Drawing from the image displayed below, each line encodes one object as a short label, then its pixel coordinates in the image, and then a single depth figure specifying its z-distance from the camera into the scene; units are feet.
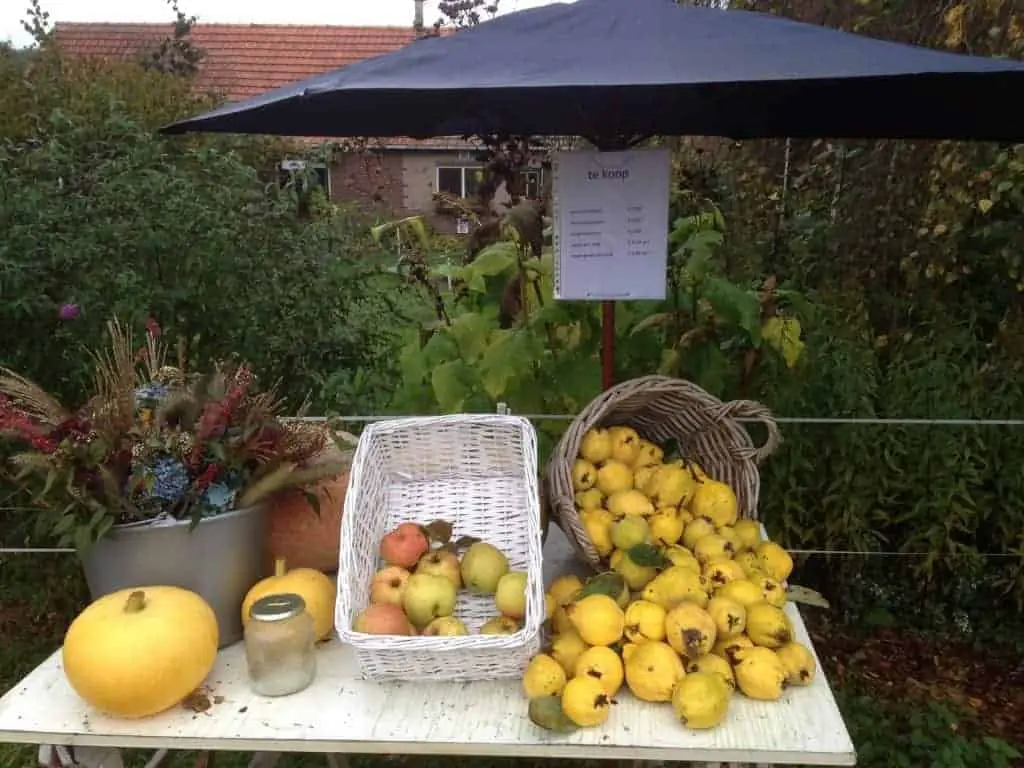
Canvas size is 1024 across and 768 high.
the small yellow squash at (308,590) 4.73
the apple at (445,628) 4.46
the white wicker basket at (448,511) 4.32
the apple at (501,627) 4.52
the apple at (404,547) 5.00
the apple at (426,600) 4.63
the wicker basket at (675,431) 5.32
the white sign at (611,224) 5.85
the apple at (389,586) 4.72
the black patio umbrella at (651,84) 3.91
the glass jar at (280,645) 4.33
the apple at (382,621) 4.40
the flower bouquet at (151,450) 4.41
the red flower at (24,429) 4.40
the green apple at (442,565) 4.89
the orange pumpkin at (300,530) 5.29
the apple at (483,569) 4.90
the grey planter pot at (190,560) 4.57
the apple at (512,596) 4.62
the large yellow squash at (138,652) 4.06
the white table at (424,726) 4.03
